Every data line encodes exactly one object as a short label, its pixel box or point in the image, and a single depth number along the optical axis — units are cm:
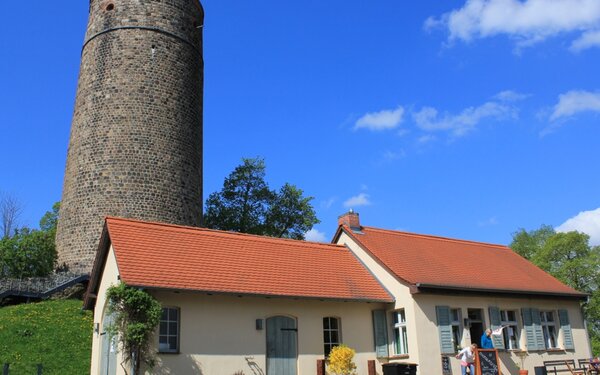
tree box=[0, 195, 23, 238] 4306
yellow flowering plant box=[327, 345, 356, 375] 1608
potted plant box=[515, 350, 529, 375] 1975
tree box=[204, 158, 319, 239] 4191
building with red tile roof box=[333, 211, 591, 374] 1816
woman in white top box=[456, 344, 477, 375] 1580
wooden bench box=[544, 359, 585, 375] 1944
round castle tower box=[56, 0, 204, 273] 2984
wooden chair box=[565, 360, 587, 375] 1832
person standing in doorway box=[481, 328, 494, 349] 1636
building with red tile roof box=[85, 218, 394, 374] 1517
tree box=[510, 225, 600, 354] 3959
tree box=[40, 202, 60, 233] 4684
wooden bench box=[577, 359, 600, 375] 1886
